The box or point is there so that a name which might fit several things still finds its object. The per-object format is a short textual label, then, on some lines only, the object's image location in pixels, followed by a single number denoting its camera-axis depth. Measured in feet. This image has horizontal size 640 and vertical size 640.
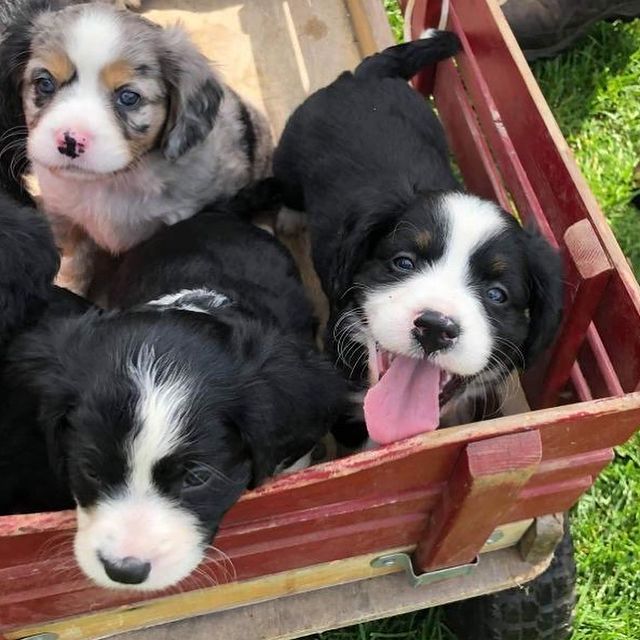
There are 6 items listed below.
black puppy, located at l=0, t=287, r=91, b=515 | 1.43
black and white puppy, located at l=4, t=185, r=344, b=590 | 1.24
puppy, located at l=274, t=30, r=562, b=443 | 1.56
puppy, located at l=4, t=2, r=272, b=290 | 1.82
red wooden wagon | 1.32
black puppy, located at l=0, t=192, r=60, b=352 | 1.50
